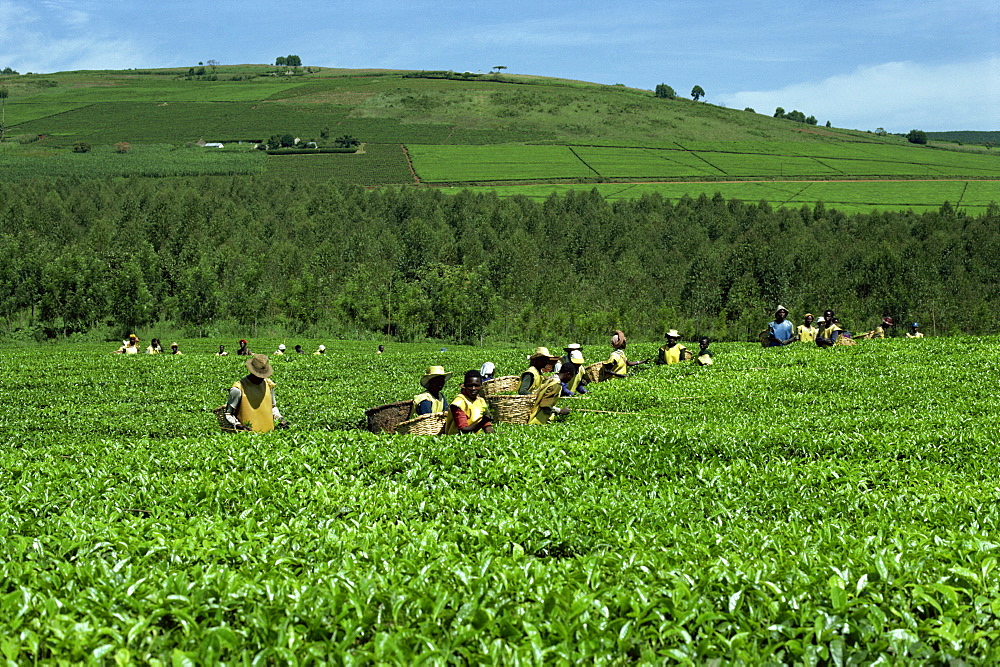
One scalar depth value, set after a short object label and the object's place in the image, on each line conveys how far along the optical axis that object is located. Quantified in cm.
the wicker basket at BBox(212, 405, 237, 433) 1466
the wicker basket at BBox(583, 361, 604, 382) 2277
